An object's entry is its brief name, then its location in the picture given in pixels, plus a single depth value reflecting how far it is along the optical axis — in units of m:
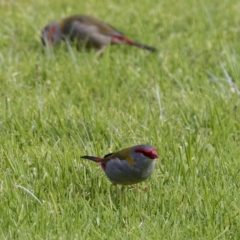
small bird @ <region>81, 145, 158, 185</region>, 9.41
